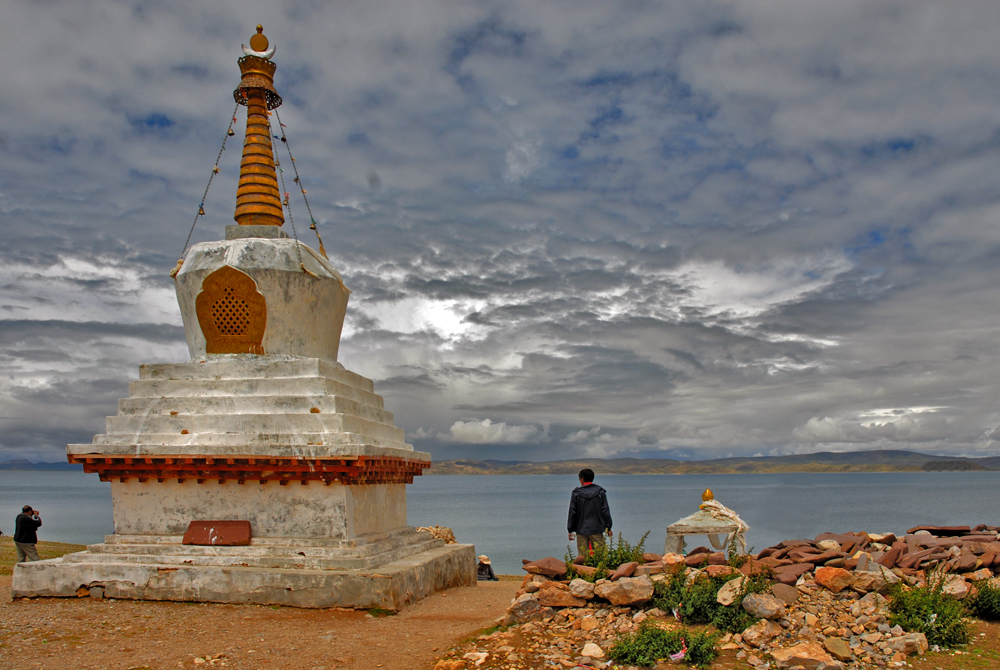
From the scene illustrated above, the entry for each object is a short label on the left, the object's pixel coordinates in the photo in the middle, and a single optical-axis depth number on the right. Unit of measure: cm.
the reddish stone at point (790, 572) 823
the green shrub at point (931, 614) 716
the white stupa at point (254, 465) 1091
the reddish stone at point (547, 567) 930
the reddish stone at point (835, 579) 803
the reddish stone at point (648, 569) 870
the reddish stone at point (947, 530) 1047
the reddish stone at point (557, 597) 860
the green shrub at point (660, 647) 700
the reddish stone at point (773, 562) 880
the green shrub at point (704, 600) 760
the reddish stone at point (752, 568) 826
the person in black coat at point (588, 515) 1052
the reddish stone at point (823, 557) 870
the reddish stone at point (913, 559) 862
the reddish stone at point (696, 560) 896
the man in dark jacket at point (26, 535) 1372
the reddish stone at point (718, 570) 818
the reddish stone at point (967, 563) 839
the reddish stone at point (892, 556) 877
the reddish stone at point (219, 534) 1132
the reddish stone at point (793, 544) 965
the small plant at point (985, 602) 772
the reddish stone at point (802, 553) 883
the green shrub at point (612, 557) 928
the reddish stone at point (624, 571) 867
